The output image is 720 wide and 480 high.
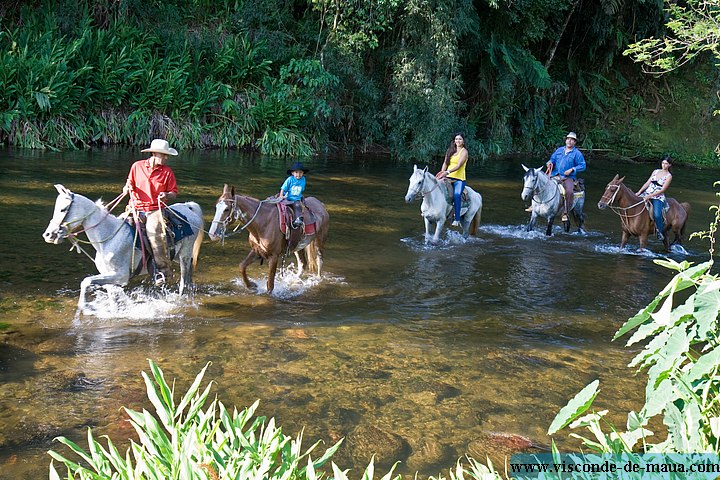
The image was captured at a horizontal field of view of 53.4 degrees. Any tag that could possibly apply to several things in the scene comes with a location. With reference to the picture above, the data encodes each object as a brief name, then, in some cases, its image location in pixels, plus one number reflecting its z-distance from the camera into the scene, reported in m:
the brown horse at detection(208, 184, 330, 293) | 9.48
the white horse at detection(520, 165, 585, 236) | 15.51
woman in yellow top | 14.67
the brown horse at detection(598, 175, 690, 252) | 14.53
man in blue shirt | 16.20
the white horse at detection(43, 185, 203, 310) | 8.30
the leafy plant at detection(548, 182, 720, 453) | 3.47
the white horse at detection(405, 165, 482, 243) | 14.01
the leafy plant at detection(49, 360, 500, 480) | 3.15
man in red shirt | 9.09
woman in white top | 14.37
